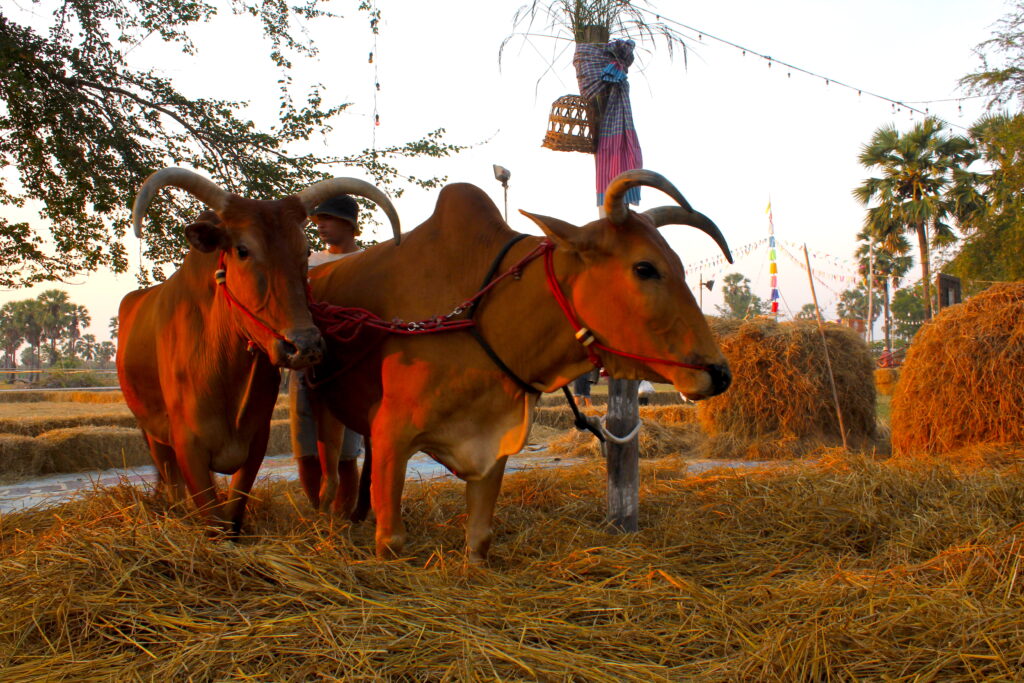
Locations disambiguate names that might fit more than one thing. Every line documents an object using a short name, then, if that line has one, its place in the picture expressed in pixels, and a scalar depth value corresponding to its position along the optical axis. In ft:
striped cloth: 14.96
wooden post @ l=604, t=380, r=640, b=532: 13.75
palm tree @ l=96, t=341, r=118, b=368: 300.61
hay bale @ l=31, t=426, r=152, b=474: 27.84
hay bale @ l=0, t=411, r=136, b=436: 32.91
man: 13.58
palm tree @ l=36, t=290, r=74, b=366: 231.91
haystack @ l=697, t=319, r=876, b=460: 31.07
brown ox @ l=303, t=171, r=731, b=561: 9.77
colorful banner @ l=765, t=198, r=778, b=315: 90.99
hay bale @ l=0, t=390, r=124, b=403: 70.74
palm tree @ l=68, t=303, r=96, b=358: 261.34
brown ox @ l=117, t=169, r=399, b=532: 10.02
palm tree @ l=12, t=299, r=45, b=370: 249.96
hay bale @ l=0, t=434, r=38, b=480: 26.00
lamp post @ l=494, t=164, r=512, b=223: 32.01
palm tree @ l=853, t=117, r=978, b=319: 80.84
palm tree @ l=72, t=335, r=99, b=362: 292.43
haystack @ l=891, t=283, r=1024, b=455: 21.11
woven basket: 15.31
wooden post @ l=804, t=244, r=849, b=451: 26.40
